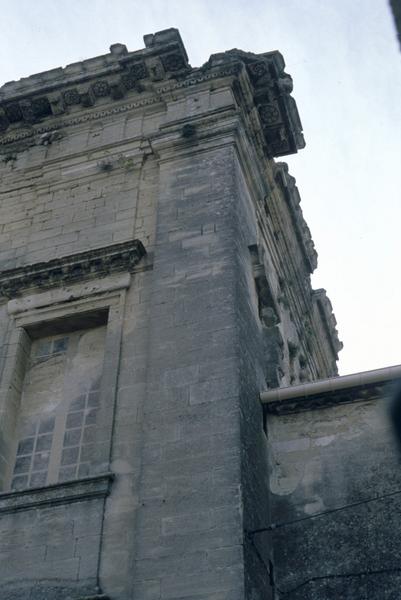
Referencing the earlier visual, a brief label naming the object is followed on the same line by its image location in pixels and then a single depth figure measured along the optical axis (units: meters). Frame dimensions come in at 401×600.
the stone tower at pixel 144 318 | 8.84
